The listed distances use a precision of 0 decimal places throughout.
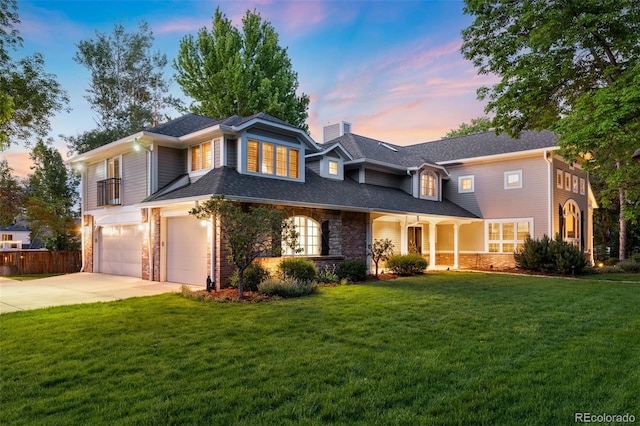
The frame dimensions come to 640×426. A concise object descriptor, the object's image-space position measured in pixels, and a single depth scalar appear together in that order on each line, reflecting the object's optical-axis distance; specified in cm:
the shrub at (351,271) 1373
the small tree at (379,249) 1468
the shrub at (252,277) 1107
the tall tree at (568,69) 999
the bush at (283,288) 1013
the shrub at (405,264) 1587
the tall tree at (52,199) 1681
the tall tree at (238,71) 2588
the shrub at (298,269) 1197
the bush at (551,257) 1625
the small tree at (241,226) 987
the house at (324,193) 1325
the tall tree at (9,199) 1614
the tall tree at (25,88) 1548
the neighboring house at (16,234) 4103
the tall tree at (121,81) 2800
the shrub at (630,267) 1892
